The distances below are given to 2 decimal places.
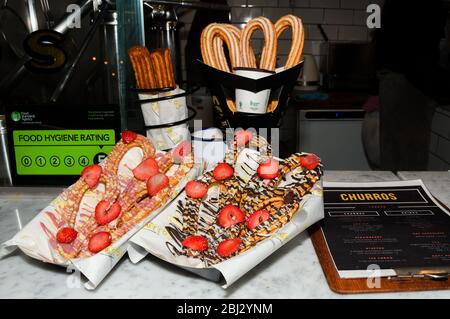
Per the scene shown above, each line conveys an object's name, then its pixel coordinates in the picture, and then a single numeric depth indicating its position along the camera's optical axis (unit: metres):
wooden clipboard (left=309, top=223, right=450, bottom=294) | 0.47
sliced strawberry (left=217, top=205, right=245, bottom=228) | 0.53
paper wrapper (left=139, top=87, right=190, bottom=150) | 0.68
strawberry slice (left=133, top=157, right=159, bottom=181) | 0.59
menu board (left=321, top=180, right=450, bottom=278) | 0.51
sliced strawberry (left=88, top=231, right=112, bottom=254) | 0.51
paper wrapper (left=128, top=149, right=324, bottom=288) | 0.46
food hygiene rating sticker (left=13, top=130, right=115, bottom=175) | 0.73
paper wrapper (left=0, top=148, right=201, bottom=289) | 0.48
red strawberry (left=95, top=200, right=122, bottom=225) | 0.55
